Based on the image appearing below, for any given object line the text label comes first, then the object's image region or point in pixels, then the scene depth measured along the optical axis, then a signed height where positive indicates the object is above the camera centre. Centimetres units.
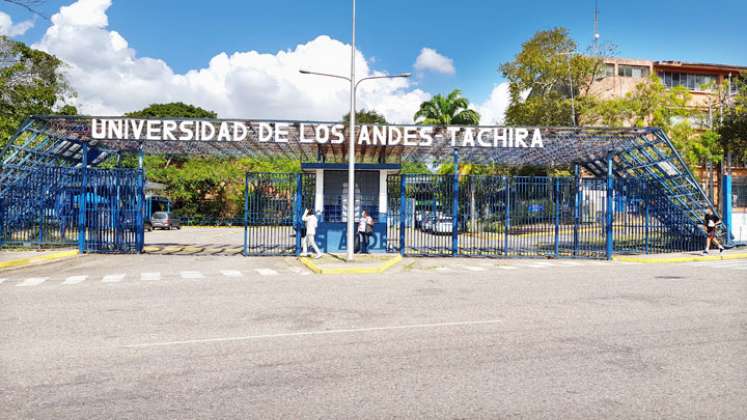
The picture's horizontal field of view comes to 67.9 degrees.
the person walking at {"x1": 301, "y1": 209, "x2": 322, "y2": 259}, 1834 -53
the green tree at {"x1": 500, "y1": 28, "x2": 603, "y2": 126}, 3550 +907
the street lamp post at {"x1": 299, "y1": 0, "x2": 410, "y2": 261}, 1692 +173
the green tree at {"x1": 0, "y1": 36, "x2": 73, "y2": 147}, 3016 +700
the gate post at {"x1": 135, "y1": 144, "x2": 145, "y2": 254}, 2009 +22
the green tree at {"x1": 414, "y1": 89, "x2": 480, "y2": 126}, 4491 +828
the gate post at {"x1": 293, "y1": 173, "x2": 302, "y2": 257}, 1969 +0
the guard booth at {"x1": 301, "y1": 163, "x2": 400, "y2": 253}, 2039 +31
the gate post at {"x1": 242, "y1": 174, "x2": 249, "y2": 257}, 1885 -26
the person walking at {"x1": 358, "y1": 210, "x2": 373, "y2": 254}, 1944 -62
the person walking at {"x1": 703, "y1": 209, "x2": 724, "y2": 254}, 1962 -46
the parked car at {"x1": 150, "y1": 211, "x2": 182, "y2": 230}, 4134 -74
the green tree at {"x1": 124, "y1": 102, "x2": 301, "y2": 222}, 4794 +253
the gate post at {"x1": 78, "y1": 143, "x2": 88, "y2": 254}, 1947 +24
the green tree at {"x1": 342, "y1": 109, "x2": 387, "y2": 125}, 6588 +1155
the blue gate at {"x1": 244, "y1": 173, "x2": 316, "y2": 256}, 1983 +35
